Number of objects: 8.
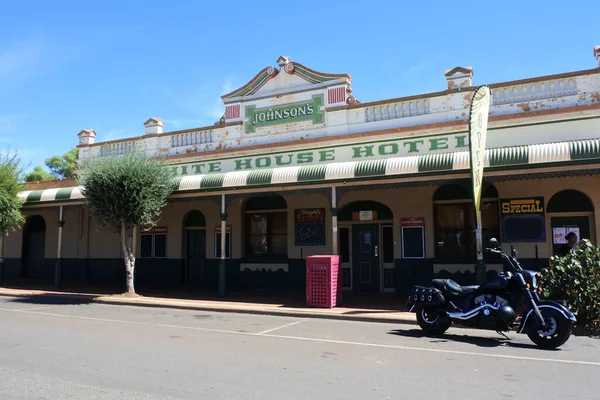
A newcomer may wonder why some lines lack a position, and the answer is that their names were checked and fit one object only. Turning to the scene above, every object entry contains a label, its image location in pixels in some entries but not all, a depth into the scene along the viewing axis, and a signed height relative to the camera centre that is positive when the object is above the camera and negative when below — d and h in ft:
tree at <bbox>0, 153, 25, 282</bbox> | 58.59 +6.72
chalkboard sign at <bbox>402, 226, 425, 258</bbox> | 47.50 +0.77
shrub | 29.22 -2.01
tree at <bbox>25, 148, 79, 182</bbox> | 160.45 +29.27
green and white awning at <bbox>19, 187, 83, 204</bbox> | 56.39 +6.81
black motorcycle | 24.58 -3.11
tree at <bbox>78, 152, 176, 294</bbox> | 47.44 +6.08
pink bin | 40.14 -2.64
